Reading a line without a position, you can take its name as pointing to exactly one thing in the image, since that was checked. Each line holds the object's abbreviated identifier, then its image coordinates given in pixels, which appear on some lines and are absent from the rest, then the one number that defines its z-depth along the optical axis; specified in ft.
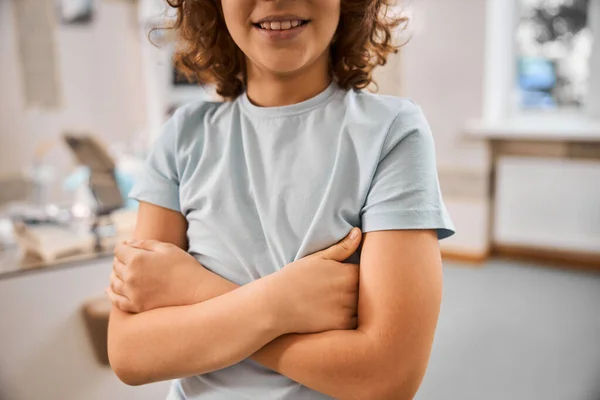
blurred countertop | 5.49
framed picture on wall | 14.21
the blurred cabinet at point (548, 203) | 10.74
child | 1.97
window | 11.80
